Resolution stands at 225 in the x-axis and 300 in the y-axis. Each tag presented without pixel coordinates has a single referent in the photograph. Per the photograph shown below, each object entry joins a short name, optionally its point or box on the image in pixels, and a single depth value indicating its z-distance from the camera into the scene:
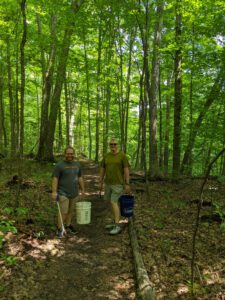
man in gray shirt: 6.99
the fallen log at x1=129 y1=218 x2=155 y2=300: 4.26
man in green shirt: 7.51
